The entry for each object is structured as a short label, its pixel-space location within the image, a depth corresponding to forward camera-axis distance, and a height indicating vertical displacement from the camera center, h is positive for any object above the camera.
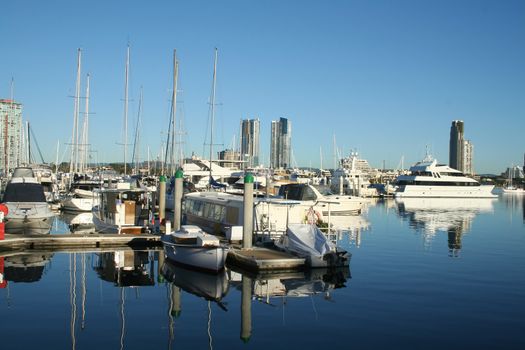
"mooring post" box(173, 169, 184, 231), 30.33 -0.87
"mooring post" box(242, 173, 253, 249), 24.09 -0.71
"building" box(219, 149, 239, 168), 111.38 +6.97
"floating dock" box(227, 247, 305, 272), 22.25 -2.99
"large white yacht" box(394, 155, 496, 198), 109.75 +1.49
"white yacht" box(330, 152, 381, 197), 101.69 +1.44
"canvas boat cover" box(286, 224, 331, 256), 23.39 -2.25
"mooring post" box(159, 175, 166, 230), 34.47 -0.77
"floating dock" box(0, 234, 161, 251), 27.36 -3.04
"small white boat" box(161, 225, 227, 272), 21.98 -2.64
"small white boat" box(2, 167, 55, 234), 35.91 -1.98
